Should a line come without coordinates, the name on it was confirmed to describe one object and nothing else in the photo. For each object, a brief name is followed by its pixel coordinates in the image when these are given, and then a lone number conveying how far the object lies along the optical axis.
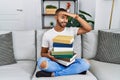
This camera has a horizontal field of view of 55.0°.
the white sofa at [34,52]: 1.12
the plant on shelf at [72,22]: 1.52
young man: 1.03
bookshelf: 2.58
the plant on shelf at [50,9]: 2.46
